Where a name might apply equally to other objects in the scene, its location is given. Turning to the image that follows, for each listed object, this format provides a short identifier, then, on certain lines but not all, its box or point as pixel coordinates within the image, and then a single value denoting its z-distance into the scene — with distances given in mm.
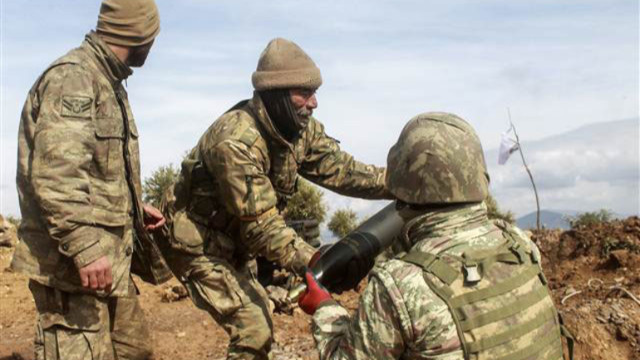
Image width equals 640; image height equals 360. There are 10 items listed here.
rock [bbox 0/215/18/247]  13828
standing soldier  4109
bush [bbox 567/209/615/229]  15840
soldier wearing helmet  2934
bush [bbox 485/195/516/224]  14923
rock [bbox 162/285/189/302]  9984
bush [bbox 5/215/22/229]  17600
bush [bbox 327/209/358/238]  16328
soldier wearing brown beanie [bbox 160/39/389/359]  4680
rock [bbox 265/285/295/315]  9009
